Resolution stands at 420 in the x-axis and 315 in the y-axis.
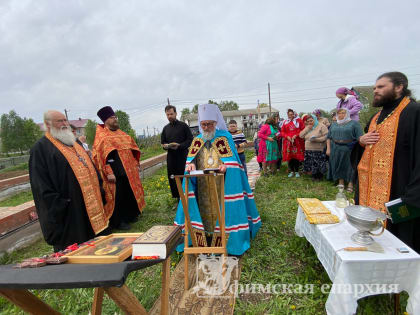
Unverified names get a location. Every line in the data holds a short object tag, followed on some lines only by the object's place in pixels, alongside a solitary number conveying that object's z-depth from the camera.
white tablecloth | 1.71
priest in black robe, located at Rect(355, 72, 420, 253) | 2.15
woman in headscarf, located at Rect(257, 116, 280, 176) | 7.05
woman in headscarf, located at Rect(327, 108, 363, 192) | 4.84
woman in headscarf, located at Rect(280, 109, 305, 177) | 6.56
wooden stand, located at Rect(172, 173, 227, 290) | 2.11
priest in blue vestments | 2.89
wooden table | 1.02
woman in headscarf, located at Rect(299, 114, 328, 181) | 5.80
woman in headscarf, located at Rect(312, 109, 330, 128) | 6.03
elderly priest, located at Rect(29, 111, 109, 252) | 2.55
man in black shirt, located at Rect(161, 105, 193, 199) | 4.93
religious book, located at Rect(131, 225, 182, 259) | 1.33
